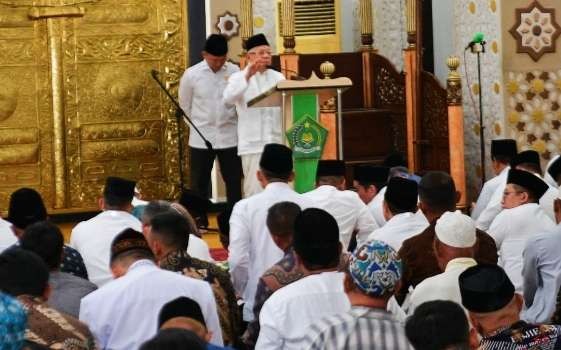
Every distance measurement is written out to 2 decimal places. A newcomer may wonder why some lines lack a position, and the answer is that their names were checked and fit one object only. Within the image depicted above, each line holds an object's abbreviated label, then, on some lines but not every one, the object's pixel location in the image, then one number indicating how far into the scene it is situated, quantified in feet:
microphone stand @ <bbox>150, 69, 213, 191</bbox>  58.31
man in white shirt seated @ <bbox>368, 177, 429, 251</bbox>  34.87
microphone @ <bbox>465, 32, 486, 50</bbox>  60.97
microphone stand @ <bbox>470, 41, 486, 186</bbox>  61.73
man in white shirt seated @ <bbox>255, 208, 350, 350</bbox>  24.40
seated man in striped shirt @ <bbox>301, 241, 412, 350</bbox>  20.68
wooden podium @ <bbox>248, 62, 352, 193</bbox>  46.67
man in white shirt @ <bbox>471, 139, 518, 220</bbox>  46.13
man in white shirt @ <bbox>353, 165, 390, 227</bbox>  44.48
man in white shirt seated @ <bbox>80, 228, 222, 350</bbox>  25.29
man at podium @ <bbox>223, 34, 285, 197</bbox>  53.71
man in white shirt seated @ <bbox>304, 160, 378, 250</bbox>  38.73
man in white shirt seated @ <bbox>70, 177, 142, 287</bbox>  34.33
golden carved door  65.21
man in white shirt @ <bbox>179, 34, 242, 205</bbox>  58.53
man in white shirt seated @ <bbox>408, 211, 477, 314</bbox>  27.77
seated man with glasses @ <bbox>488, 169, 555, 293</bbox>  37.11
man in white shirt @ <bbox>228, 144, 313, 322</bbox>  35.55
